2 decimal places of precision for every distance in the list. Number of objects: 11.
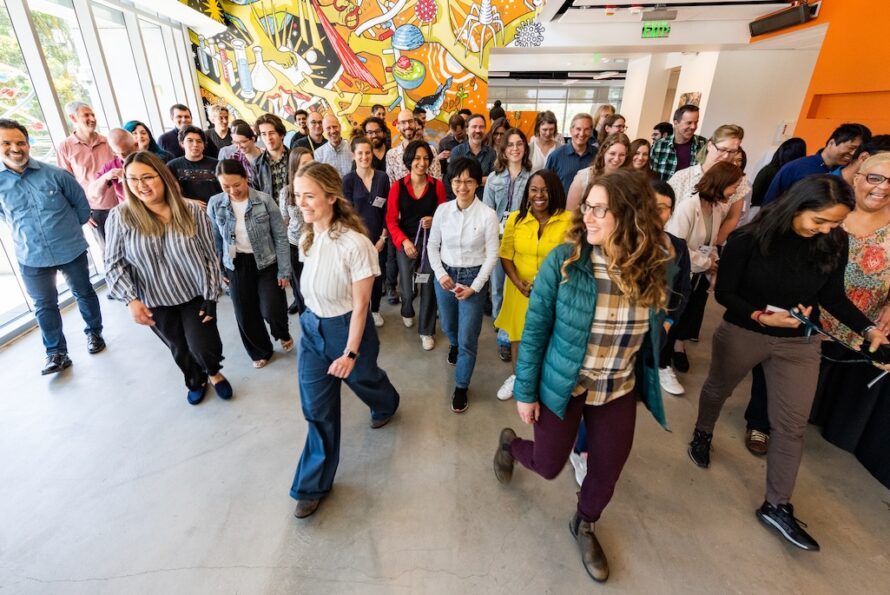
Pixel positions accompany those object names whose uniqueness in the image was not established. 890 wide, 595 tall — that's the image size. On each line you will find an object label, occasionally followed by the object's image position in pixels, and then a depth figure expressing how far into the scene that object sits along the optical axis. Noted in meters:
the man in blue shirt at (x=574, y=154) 3.98
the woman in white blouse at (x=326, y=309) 1.99
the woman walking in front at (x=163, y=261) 2.43
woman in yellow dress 2.58
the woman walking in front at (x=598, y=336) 1.49
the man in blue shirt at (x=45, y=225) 3.08
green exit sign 6.82
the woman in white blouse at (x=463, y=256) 2.72
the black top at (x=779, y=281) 1.91
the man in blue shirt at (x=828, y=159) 3.29
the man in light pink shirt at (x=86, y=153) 4.04
